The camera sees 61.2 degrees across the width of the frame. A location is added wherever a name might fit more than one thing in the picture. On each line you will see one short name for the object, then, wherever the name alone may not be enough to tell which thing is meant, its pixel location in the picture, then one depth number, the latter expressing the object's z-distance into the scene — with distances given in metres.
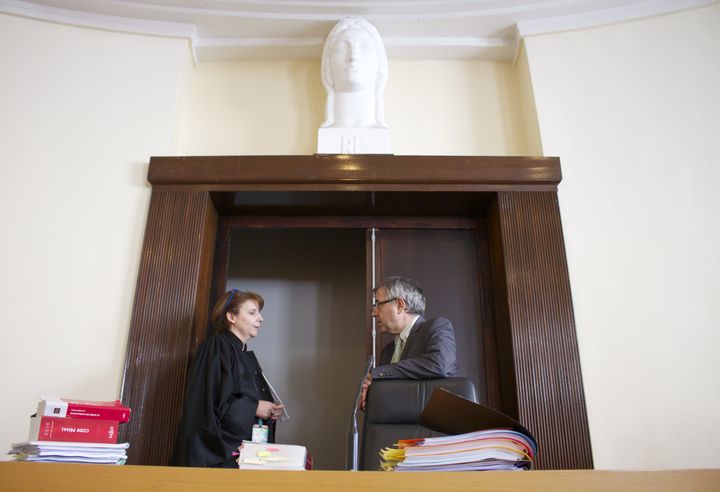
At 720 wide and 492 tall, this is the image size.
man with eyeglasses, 2.56
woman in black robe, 2.57
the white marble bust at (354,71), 3.72
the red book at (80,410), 1.50
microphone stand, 1.61
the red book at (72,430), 1.48
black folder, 1.35
